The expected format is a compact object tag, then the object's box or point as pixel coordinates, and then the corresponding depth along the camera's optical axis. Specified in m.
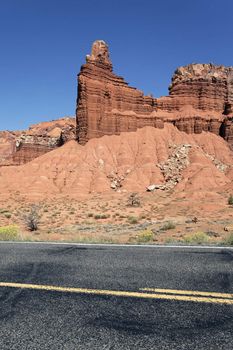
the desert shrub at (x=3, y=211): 43.58
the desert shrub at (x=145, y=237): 16.30
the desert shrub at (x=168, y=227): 26.06
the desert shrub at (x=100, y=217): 38.34
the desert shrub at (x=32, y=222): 30.49
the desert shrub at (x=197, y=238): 13.84
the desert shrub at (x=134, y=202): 45.81
